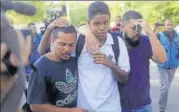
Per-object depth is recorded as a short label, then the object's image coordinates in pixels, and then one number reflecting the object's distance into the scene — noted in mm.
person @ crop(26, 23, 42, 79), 6879
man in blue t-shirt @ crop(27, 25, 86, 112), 2949
